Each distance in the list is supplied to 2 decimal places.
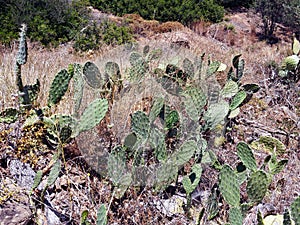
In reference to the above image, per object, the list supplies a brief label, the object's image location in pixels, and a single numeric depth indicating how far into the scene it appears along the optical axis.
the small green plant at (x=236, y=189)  1.88
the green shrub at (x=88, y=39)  8.53
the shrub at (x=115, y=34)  9.06
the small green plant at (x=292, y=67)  3.83
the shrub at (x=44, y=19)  9.12
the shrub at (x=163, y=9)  12.39
